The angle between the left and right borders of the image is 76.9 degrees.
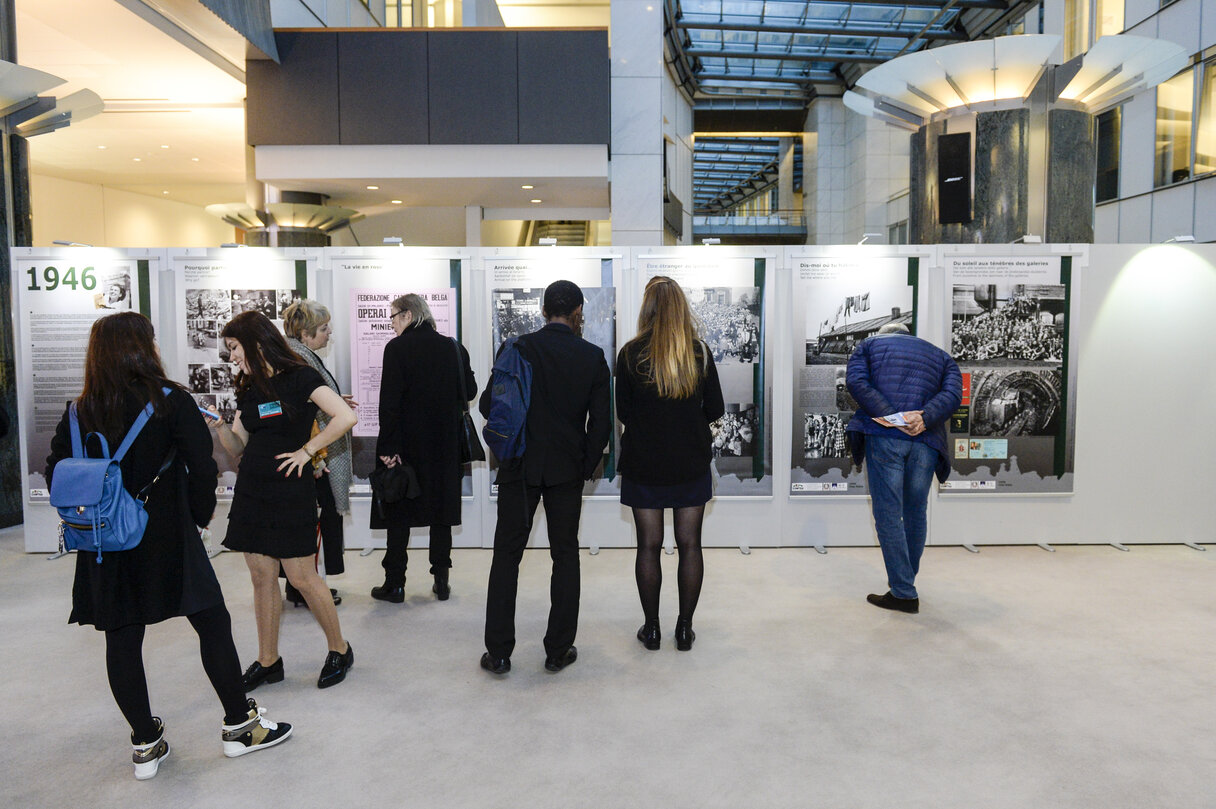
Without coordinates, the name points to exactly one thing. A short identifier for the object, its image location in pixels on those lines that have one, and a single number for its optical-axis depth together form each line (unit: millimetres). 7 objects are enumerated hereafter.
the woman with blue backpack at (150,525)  2398
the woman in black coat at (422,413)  4172
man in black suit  3275
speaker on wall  6410
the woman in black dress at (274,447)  2898
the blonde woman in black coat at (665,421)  3461
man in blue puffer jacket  4188
